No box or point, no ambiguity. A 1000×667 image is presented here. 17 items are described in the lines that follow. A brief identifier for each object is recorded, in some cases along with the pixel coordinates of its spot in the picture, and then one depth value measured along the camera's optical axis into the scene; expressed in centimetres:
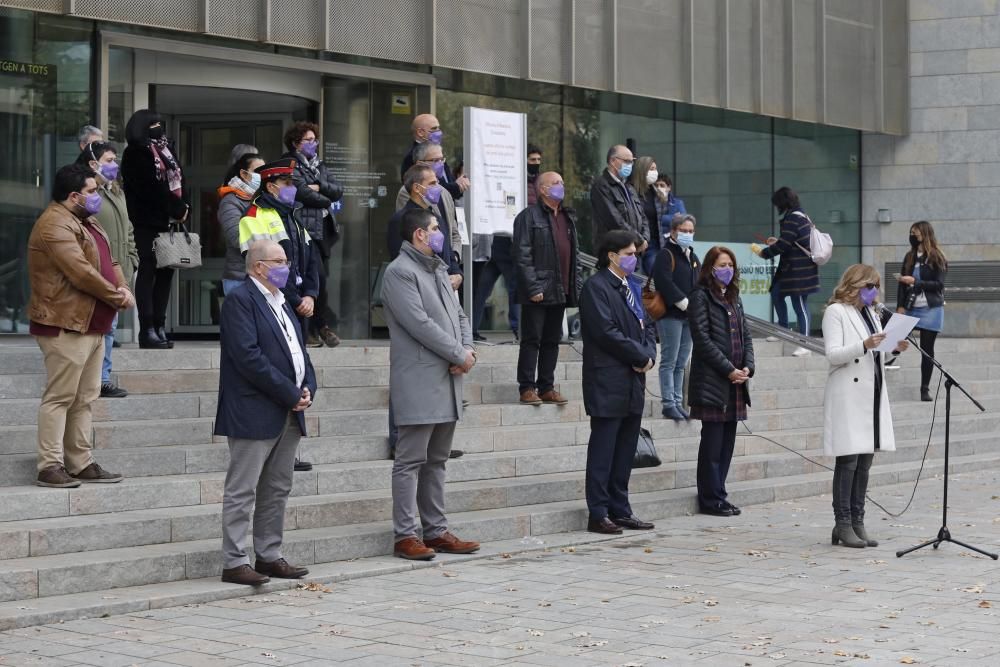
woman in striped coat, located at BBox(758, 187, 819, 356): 1759
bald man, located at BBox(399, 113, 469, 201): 1256
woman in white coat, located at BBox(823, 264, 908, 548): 1014
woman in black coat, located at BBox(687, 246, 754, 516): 1130
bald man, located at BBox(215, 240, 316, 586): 834
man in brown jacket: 909
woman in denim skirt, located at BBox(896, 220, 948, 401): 1725
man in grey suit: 940
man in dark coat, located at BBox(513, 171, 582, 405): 1266
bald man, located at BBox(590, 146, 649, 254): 1365
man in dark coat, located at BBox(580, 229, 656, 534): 1055
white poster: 1411
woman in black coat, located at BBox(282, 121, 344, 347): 1208
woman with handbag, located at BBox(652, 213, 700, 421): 1347
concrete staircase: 831
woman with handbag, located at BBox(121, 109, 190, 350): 1172
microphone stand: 979
